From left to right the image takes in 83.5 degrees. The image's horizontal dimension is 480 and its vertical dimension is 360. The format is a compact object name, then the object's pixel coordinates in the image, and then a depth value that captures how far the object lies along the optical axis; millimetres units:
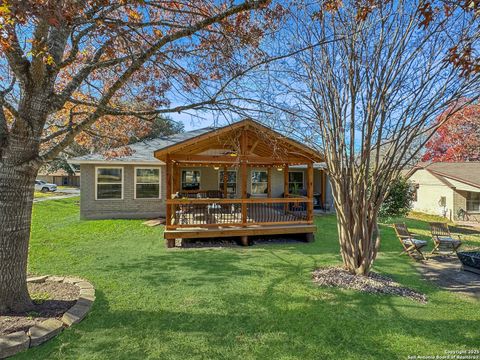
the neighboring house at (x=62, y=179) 45856
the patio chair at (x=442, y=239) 7418
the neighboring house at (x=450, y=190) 16859
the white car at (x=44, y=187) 31219
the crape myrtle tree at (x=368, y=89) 4672
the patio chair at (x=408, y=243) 7051
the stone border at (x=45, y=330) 2939
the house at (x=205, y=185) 8086
